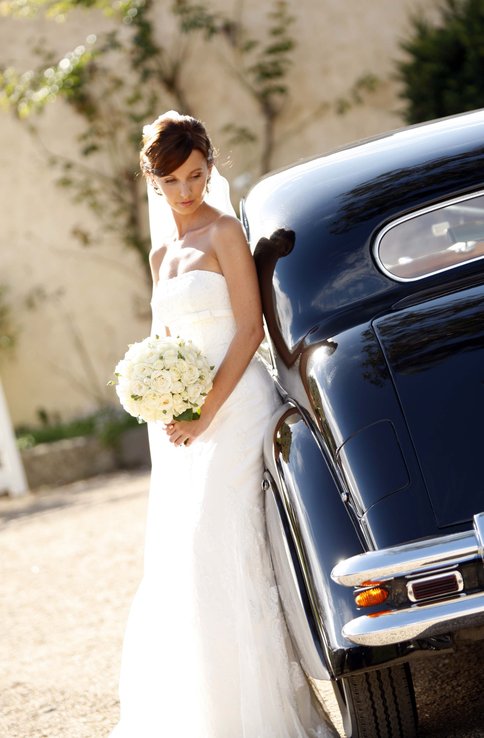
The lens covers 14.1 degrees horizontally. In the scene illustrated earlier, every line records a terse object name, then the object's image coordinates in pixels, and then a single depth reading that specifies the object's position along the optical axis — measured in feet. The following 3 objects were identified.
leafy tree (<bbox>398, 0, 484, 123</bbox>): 55.53
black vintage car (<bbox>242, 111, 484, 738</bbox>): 16.08
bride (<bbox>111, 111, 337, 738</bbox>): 19.75
